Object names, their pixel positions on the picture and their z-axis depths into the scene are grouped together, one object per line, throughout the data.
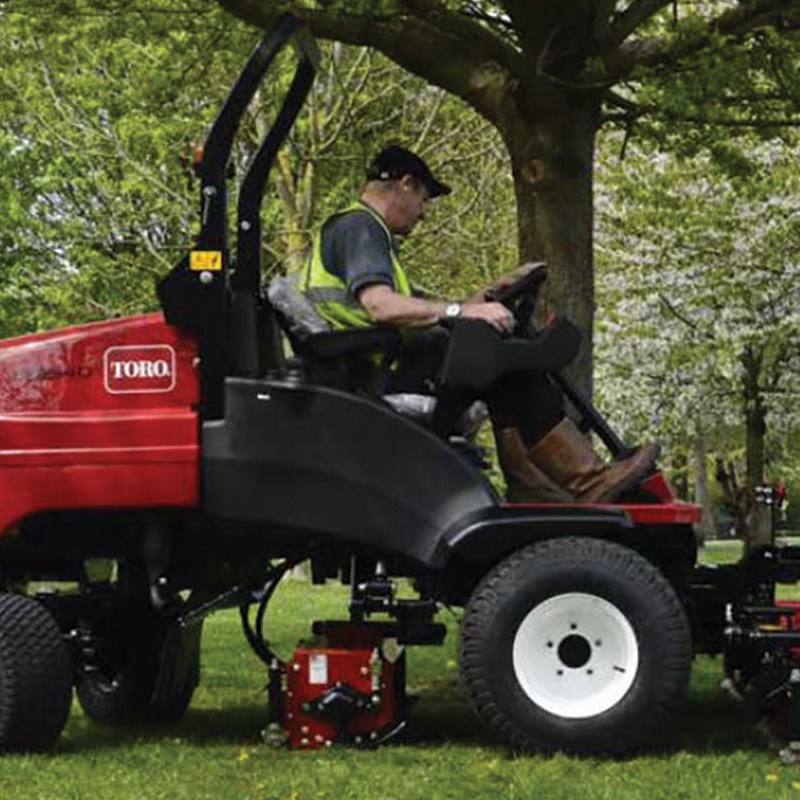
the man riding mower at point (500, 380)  10.78
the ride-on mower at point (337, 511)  10.32
